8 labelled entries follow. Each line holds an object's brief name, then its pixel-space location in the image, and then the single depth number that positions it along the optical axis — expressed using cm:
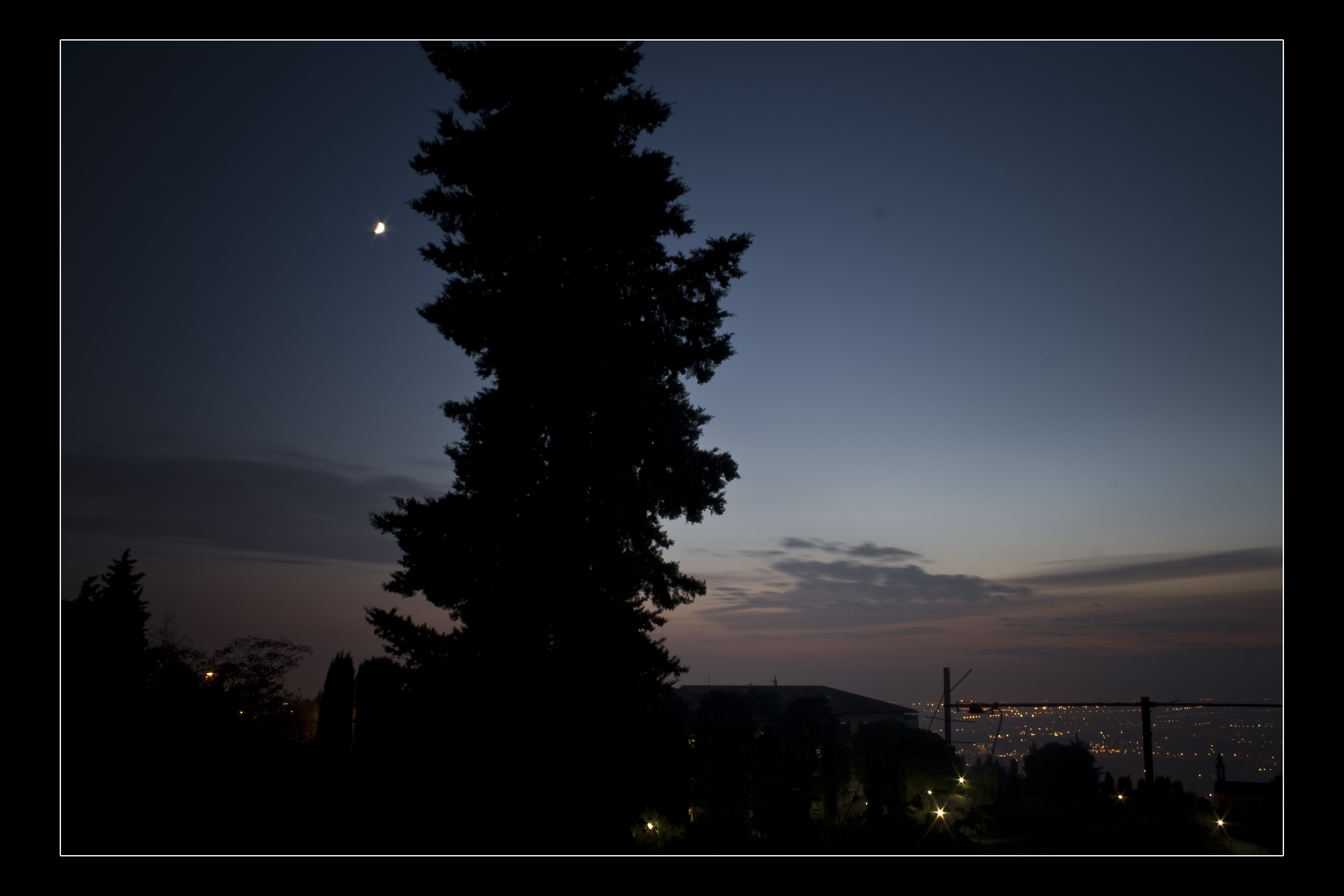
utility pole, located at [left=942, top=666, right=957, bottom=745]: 2059
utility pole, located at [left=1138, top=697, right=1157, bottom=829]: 1282
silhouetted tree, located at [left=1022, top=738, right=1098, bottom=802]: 3056
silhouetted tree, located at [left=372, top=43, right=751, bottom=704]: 1130
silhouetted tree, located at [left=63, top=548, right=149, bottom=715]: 1820
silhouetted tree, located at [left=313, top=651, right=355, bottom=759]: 2131
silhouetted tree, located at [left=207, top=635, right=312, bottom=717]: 2908
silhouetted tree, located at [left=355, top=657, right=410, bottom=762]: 1151
